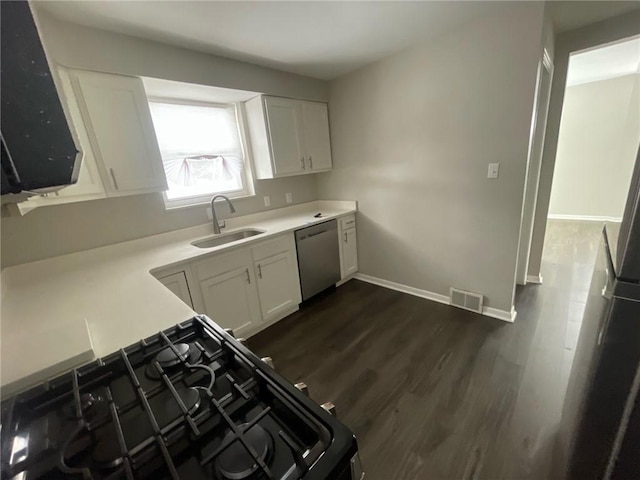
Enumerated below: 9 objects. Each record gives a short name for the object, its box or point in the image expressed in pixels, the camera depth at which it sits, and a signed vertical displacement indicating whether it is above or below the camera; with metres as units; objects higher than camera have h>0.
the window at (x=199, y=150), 2.31 +0.28
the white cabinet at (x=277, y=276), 2.25 -0.90
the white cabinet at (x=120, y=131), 1.65 +0.37
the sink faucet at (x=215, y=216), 2.39 -0.33
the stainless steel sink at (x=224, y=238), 2.37 -0.55
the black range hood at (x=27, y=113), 0.49 +0.16
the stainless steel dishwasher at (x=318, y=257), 2.58 -0.87
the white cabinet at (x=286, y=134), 2.60 +0.39
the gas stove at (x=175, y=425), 0.49 -0.51
